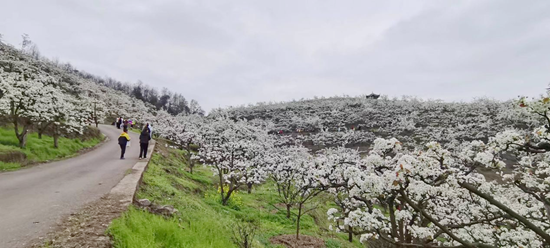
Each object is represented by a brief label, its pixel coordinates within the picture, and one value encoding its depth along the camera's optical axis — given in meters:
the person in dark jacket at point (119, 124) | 41.29
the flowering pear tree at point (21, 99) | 14.22
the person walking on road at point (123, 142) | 15.84
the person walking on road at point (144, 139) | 15.52
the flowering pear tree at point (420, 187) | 5.55
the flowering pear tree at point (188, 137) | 22.74
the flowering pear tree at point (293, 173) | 13.96
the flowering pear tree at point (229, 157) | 16.18
